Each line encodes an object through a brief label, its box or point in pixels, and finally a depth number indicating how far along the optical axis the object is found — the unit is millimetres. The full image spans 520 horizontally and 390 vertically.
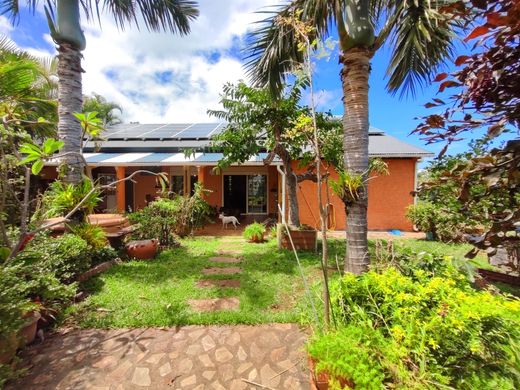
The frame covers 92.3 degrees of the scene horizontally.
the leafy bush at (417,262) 3328
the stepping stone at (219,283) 5744
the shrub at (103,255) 6664
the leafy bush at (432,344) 2158
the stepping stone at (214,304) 4676
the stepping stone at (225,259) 7602
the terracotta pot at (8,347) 2855
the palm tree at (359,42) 4215
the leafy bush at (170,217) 8789
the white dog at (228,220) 12727
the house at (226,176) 12500
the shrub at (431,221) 9844
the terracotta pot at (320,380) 2229
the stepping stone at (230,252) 8469
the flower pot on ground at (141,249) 7523
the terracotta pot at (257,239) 10000
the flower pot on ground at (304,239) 8398
